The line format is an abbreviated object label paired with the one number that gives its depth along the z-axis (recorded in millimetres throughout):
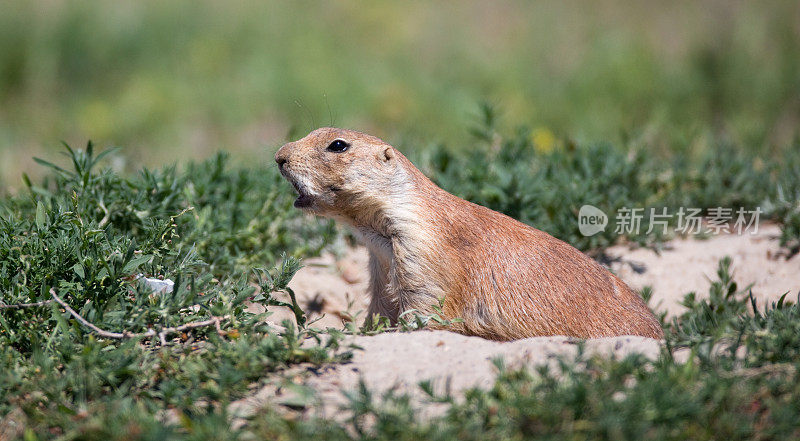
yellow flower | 14255
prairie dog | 7320
